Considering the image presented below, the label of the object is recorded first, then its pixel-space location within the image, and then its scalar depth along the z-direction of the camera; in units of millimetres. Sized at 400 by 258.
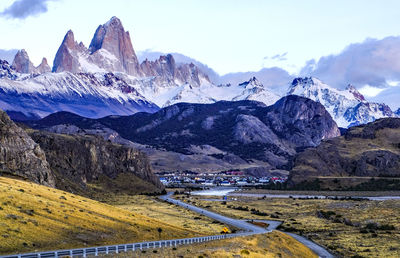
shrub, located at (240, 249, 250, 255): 61384
